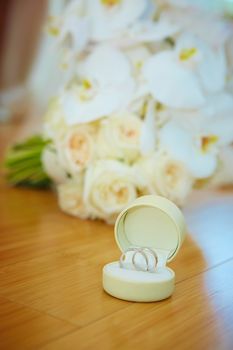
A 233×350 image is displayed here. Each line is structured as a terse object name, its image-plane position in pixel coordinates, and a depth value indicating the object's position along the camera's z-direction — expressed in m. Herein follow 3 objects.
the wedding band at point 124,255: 0.59
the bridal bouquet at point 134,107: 0.81
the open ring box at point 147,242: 0.56
